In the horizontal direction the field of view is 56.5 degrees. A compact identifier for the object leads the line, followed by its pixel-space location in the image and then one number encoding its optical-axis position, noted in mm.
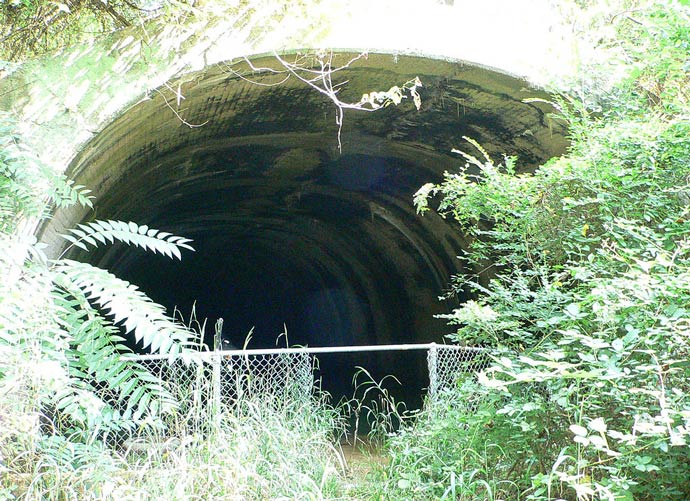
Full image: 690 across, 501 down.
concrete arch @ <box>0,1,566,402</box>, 4531
